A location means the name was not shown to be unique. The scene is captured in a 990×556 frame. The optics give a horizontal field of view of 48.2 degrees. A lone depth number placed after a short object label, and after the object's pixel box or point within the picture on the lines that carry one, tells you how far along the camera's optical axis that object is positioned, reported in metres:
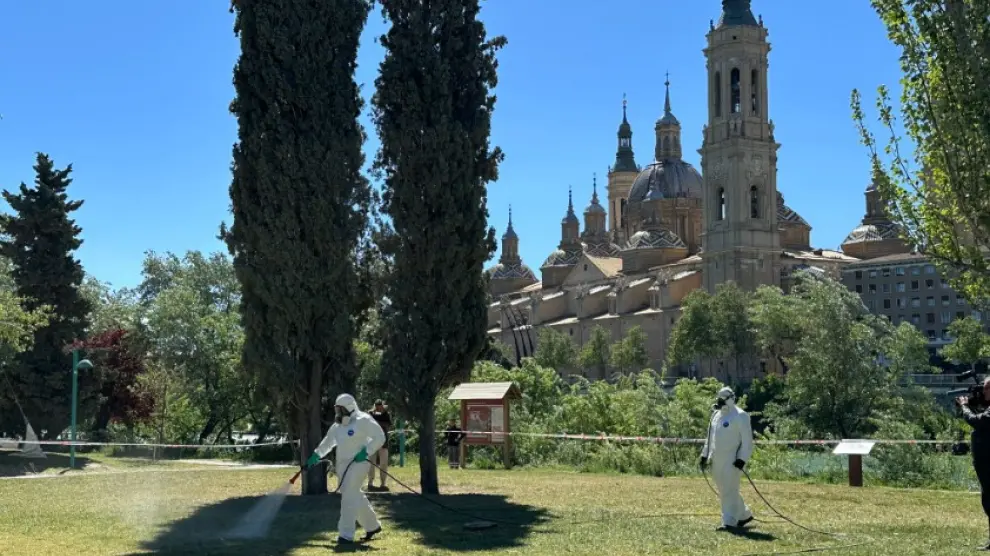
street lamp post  29.27
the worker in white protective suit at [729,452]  13.15
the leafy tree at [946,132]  13.38
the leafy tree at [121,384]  36.51
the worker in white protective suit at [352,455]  12.53
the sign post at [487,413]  26.89
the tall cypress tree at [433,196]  18.70
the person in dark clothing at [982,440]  11.31
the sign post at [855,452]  19.84
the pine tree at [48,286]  32.69
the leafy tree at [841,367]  40.38
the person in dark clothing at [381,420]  19.61
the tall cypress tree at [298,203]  18.36
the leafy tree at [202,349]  41.03
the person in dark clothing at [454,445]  27.36
